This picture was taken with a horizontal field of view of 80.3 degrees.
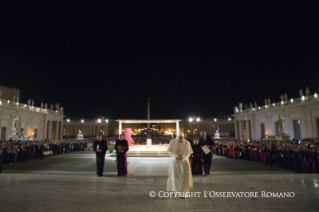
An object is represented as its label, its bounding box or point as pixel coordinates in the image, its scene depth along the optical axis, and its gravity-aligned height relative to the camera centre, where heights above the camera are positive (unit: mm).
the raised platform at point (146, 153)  19470 -2334
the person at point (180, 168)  5621 -1112
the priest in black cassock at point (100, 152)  9016 -958
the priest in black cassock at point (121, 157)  9188 -1223
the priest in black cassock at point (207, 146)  9188 -721
